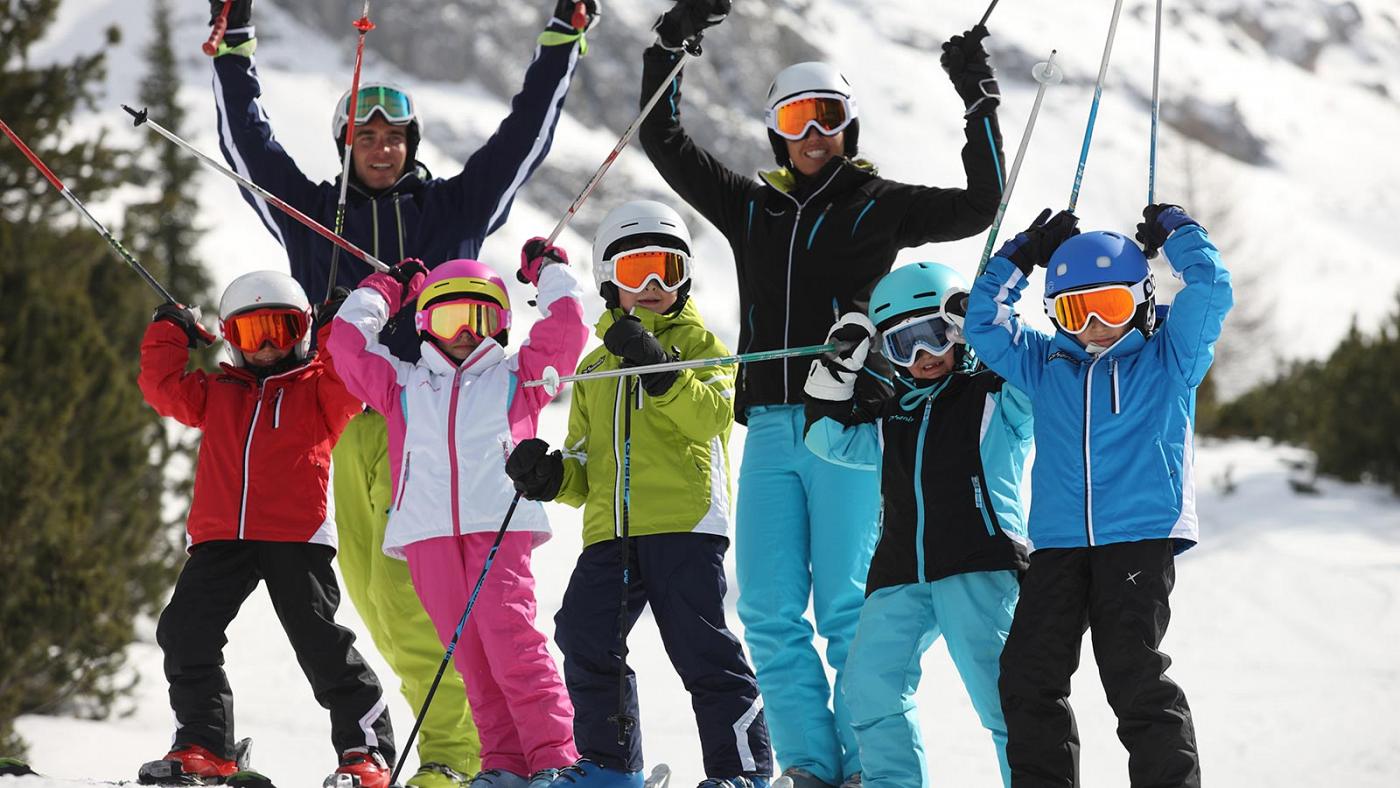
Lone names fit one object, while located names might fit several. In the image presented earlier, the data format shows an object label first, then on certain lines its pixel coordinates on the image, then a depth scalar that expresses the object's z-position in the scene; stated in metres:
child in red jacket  10.82
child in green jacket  10.30
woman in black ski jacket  10.75
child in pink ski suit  10.68
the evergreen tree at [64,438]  26.86
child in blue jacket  9.23
